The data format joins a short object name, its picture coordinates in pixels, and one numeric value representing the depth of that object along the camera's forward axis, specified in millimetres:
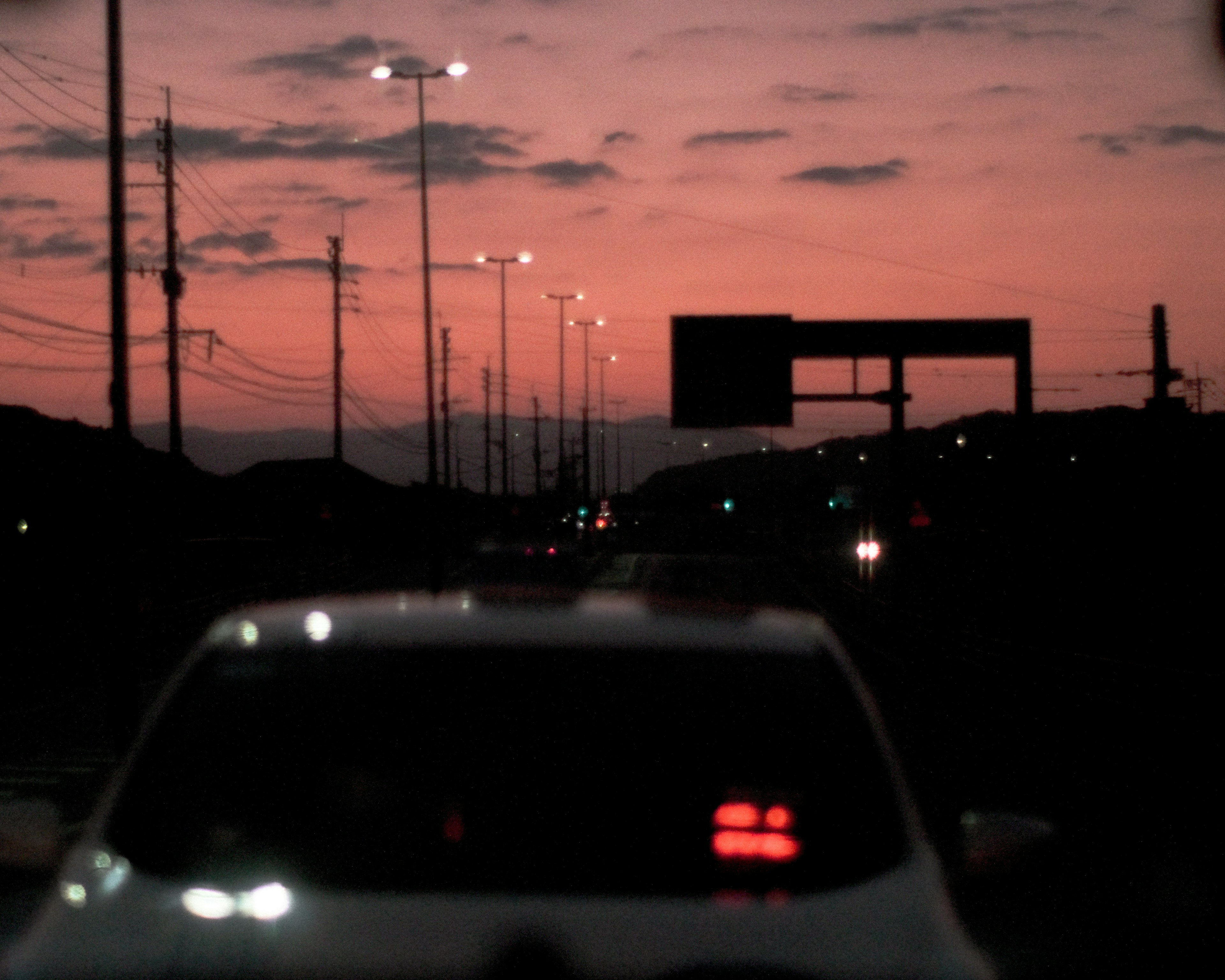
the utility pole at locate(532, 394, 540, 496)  142125
